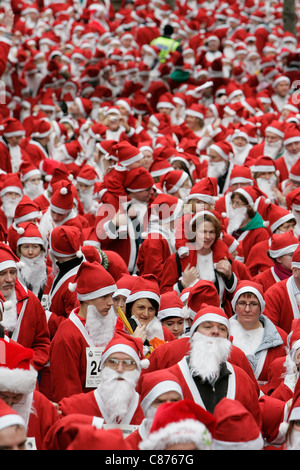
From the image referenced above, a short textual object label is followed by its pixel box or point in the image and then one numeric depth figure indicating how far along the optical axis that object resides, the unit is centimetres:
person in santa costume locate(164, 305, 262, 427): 1039
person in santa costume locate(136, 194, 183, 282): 1655
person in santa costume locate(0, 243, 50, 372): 1305
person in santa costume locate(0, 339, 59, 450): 951
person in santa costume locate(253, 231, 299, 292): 1569
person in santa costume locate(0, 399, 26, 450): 810
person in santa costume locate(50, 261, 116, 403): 1191
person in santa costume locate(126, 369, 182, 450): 932
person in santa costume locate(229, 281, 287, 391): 1287
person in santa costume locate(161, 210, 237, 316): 1493
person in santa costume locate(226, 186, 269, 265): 1786
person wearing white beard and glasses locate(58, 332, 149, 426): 1025
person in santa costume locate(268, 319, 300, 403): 1120
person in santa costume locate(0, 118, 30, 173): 2470
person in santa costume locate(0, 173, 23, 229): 1995
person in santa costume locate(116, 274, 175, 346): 1307
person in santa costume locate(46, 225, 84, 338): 1452
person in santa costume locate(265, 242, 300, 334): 1445
